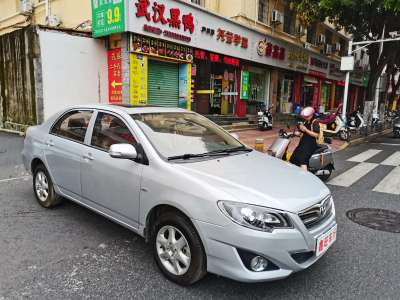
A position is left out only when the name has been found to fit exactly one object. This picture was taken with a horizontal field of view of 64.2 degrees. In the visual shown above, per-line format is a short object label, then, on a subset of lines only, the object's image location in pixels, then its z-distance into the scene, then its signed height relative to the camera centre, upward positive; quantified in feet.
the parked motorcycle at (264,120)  47.57 -3.31
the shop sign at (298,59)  61.81 +7.86
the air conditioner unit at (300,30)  65.00 +13.85
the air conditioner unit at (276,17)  55.72 +14.03
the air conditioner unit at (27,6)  52.26 +13.92
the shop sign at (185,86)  42.09 +1.28
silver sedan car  8.21 -2.82
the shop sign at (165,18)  34.12 +8.74
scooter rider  18.21 -2.35
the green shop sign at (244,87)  52.80 +1.71
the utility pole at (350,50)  42.10 +7.12
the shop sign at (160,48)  35.09 +5.48
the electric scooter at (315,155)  20.36 -3.61
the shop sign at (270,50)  52.89 +8.23
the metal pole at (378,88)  53.85 +2.52
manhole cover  14.23 -5.54
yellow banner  35.42 +1.87
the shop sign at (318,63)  70.47 +8.18
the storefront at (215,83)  46.65 +2.16
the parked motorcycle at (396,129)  50.31 -4.36
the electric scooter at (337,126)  40.91 -3.43
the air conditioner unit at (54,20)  45.05 +10.08
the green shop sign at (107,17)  33.25 +8.24
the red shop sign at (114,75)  36.42 +2.17
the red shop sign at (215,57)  43.19 +5.53
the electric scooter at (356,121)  46.03 -3.04
